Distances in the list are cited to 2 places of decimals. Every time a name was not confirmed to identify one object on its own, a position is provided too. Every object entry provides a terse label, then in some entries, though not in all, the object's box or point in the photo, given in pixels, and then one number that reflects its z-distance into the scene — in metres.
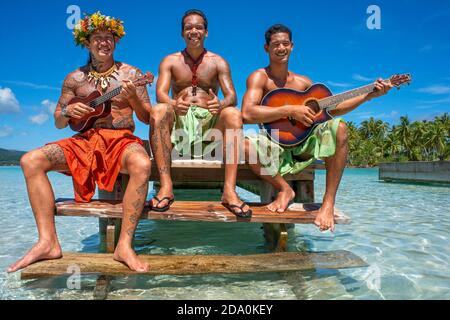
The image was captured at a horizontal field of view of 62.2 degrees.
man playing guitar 3.04
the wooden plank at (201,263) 2.57
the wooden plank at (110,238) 3.03
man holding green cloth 3.10
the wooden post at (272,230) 3.20
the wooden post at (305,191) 3.84
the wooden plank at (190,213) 2.87
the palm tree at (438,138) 45.00
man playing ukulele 2.78
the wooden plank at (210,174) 3.63
